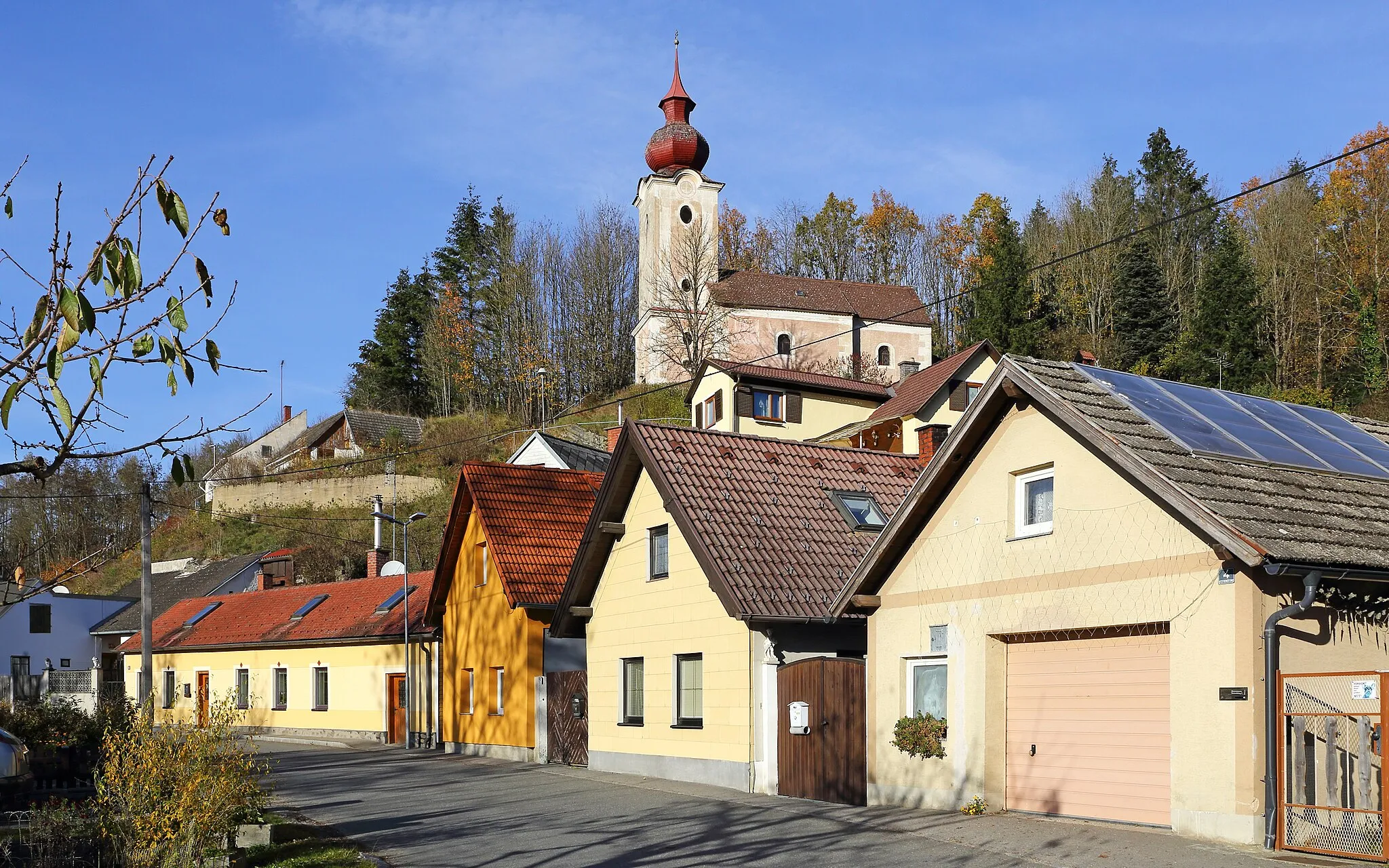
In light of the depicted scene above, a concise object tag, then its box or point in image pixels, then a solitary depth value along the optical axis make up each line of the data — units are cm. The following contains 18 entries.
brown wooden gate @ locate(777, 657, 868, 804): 1828
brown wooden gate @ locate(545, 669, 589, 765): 2652
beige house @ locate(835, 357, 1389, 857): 1226
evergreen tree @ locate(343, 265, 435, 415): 8775
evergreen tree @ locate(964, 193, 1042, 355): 6106
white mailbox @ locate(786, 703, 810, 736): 1895
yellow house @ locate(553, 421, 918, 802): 1980
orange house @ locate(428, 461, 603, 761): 2778
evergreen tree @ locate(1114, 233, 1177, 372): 6031
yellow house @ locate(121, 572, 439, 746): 3562
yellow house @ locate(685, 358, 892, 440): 4747
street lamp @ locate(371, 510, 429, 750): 3333
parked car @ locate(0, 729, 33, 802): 1669
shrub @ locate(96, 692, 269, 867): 1066
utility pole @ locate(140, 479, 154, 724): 2730
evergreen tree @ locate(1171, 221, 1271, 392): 5088
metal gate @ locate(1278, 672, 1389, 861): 1170
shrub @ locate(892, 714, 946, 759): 1641
